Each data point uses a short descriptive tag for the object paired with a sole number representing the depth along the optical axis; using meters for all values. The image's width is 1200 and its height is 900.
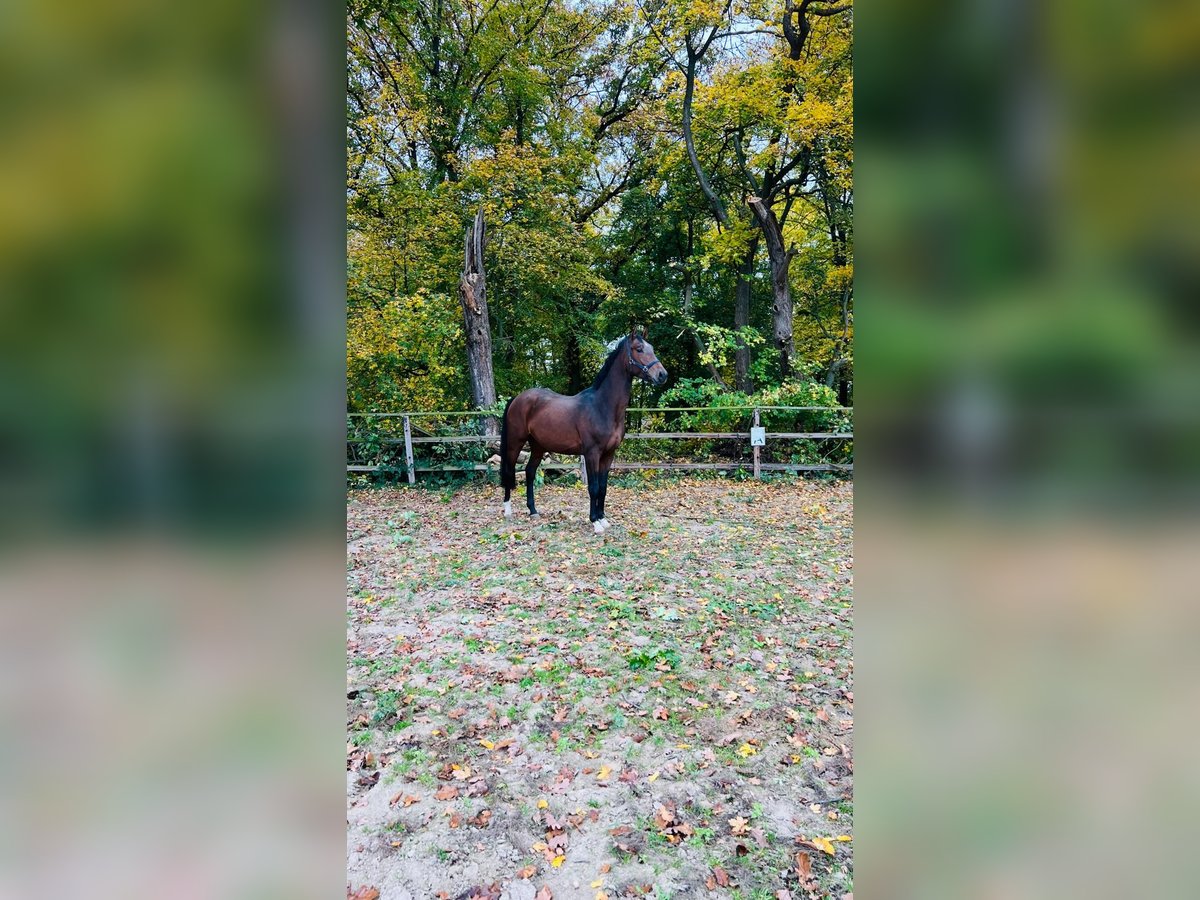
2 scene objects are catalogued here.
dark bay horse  5.93
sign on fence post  9.29
